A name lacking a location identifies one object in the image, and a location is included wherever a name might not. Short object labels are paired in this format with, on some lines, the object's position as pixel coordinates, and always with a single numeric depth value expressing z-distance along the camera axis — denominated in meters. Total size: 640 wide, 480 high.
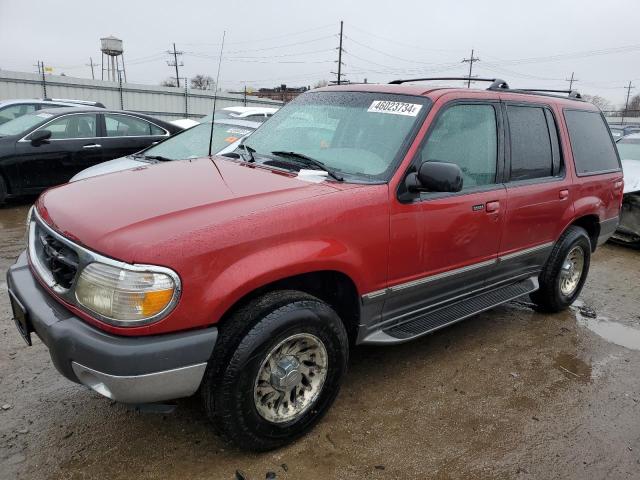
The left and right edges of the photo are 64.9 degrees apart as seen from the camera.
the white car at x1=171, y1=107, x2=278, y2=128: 7.60
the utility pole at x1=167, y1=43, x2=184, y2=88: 46.98
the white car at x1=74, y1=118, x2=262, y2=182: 6.04
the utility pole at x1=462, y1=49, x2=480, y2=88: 60.06
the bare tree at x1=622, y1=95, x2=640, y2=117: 85.90
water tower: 40.59
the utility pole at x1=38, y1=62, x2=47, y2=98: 19.76
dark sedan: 7.30
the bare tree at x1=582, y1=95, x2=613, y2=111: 66.45
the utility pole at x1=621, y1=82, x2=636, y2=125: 75.35
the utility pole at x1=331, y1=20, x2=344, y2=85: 50.46
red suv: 2.16
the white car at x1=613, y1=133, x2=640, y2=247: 7.19
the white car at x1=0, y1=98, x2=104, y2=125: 9.41
